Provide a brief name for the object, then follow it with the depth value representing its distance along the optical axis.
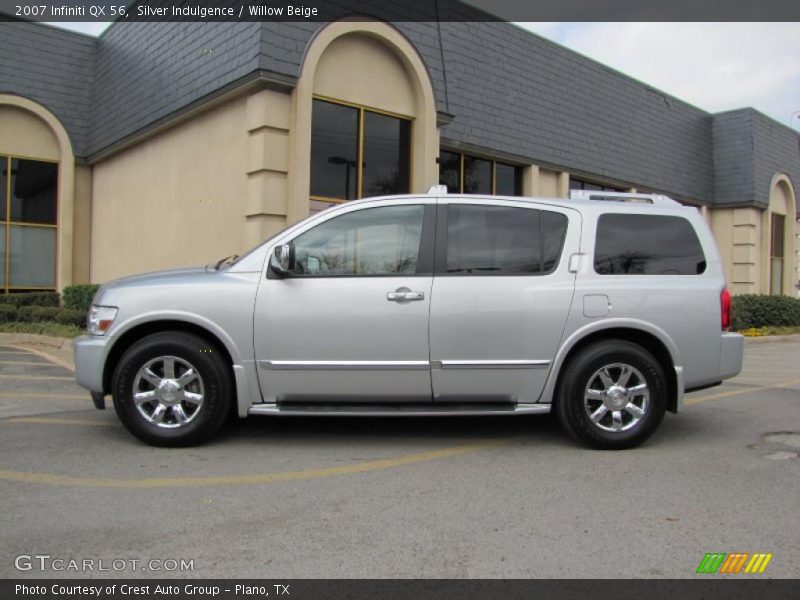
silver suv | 4.96
